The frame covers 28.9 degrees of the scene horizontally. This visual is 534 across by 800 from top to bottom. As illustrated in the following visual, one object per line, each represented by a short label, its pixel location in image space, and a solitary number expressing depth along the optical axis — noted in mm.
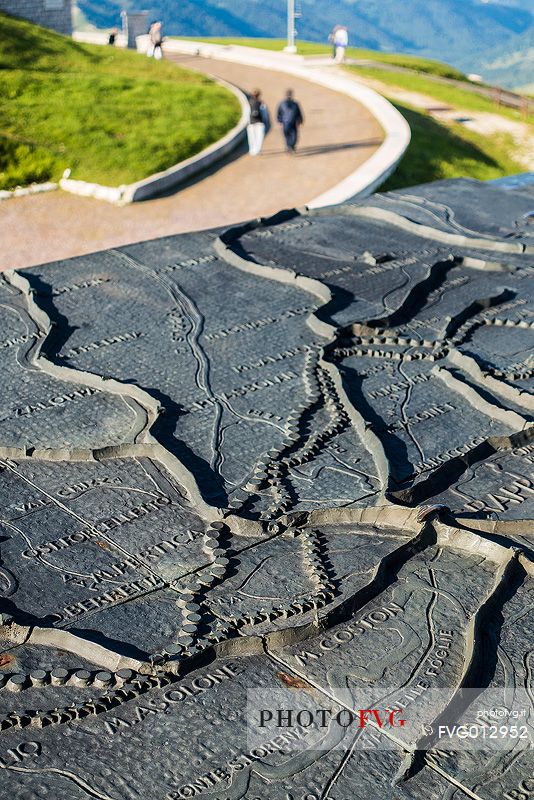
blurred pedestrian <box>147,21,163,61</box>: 29453
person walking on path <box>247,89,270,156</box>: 18016
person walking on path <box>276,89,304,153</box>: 18406
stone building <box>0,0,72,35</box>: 27328
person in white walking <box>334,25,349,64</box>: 31141
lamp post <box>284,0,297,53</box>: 38156
